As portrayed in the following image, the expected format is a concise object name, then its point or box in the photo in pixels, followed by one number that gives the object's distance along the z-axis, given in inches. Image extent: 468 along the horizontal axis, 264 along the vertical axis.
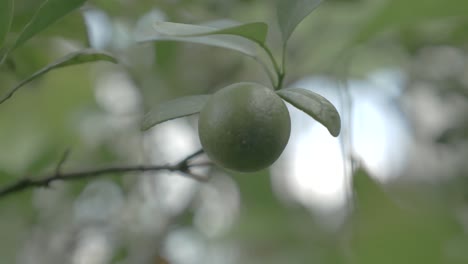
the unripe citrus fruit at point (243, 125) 19.0
